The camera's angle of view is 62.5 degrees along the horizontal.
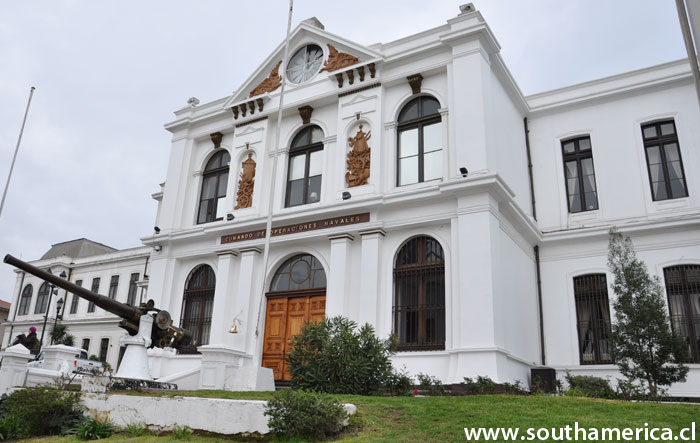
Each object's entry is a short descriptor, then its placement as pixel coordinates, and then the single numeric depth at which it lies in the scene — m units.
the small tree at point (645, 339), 14.67
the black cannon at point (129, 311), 14.29
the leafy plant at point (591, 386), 15.24
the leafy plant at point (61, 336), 42.52
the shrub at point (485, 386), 14.62
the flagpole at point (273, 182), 17.38
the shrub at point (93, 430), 10.88
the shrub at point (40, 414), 11.42
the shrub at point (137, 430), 10.67
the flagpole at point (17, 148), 23.75
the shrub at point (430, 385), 15.24
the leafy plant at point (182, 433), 9.99
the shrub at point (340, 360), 13.79
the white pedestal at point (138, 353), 13.41
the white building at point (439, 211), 17.41
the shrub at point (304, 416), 8.94
